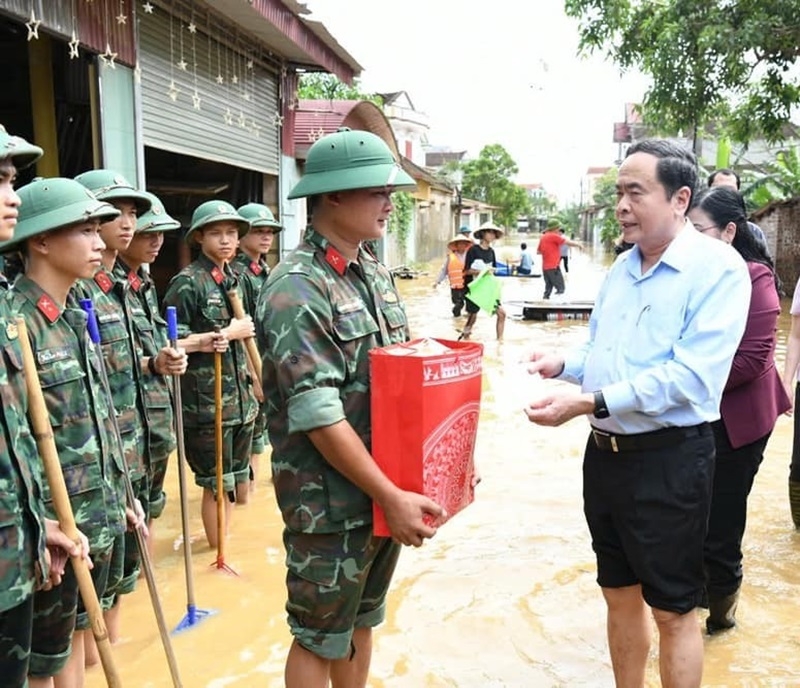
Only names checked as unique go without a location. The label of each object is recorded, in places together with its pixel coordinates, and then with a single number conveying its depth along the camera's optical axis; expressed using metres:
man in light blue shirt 2.36
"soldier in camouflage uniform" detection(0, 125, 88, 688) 1.85
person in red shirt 15.34
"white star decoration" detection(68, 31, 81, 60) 5.10
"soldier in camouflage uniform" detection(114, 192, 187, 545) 3.46
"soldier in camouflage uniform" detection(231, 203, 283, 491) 4.81
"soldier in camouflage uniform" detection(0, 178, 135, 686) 2.31
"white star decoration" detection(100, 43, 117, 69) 5.57
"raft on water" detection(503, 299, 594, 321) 13.79
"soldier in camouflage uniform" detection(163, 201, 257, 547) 4.18
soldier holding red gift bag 2.05
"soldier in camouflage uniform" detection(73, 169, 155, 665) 3.10
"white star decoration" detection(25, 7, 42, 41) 4.67
